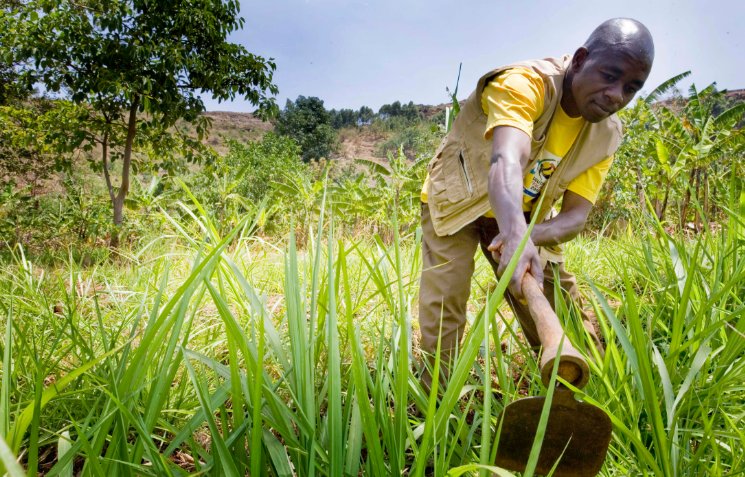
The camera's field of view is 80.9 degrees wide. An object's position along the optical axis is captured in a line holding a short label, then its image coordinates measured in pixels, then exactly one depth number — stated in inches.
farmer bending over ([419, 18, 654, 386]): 52.2
